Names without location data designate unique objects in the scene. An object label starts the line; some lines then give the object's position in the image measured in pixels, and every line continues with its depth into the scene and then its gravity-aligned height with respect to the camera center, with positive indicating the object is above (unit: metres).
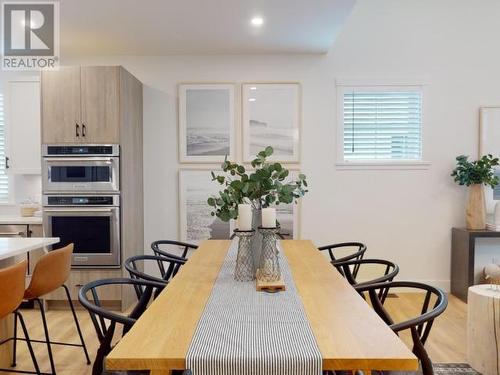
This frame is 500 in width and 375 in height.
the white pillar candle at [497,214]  4.18 -0.34
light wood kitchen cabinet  3.88 +0.70
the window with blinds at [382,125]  4.57 +0.61
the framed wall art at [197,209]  4.56 -0.33
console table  4.14 -0.80
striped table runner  1.12 -0.49
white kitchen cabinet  4.31 +0.54
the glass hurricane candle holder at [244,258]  1.97 -0.38
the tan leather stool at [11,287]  1.99 -0.55
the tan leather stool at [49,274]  2.50 -0.60
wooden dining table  1.13 -0.48
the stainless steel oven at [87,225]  3.93 -0.45
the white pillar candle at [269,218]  1.98 -0.19
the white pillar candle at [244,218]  2.01 -0.19
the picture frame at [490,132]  4.47 +0.53
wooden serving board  1.79 -0.47
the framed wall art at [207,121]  4.52 +0.64
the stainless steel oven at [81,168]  3.90 +0.10
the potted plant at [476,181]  4.19 +0.00
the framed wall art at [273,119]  4.50 +0.67
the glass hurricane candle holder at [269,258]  1.87 -0.36
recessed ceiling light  3.40 +1.34
